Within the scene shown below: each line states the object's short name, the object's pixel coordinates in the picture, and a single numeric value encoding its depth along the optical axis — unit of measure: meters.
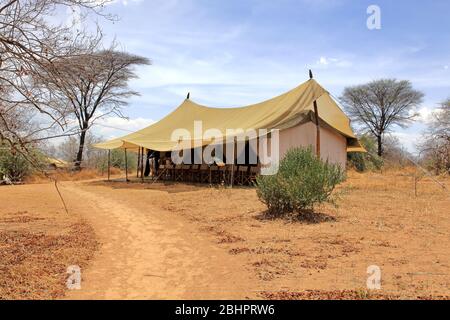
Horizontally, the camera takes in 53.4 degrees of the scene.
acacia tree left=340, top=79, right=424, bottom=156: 32.94
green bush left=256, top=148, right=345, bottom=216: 8.84
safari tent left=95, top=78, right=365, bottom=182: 17.44
